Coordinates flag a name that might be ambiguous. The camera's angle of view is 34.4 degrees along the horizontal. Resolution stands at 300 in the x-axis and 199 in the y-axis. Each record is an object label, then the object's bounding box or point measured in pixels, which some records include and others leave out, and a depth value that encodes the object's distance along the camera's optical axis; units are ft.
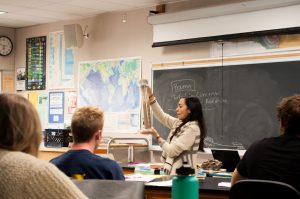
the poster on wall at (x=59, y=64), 21.94
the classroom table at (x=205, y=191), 9.50
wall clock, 23.90
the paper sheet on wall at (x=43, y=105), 22.99
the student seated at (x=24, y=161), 4.25
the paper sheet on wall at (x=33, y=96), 23.51
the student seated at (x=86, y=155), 7.84
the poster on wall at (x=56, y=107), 22.29
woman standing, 13.34
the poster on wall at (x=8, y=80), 24.34
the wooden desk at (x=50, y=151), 20.38
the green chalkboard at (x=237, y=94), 15.44
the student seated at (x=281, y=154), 7.93
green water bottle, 5.70
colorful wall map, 19.38
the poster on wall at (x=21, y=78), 24.12
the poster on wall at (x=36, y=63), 23.08
